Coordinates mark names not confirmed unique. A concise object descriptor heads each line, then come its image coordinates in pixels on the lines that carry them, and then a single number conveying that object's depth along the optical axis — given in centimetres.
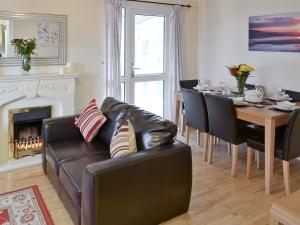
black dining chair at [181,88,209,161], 376
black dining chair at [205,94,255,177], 328
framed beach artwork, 376
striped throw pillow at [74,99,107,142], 311
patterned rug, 250
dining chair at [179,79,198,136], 479
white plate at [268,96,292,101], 362
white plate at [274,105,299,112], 314
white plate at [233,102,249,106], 342
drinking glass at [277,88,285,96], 368
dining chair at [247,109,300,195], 283
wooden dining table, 295
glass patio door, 471
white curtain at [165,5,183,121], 503
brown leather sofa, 202
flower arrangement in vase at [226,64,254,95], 373
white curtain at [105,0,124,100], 430
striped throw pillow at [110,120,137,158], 241
